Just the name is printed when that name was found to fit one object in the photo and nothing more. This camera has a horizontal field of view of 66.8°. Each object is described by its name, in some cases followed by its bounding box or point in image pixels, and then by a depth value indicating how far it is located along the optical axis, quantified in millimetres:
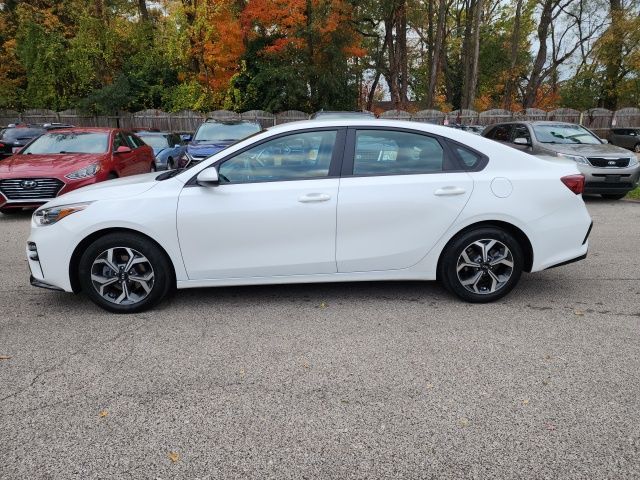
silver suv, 9664
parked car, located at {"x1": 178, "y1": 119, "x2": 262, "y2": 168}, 10906
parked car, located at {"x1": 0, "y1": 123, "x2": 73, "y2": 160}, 15525
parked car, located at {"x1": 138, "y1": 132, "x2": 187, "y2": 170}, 13828
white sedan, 4125
